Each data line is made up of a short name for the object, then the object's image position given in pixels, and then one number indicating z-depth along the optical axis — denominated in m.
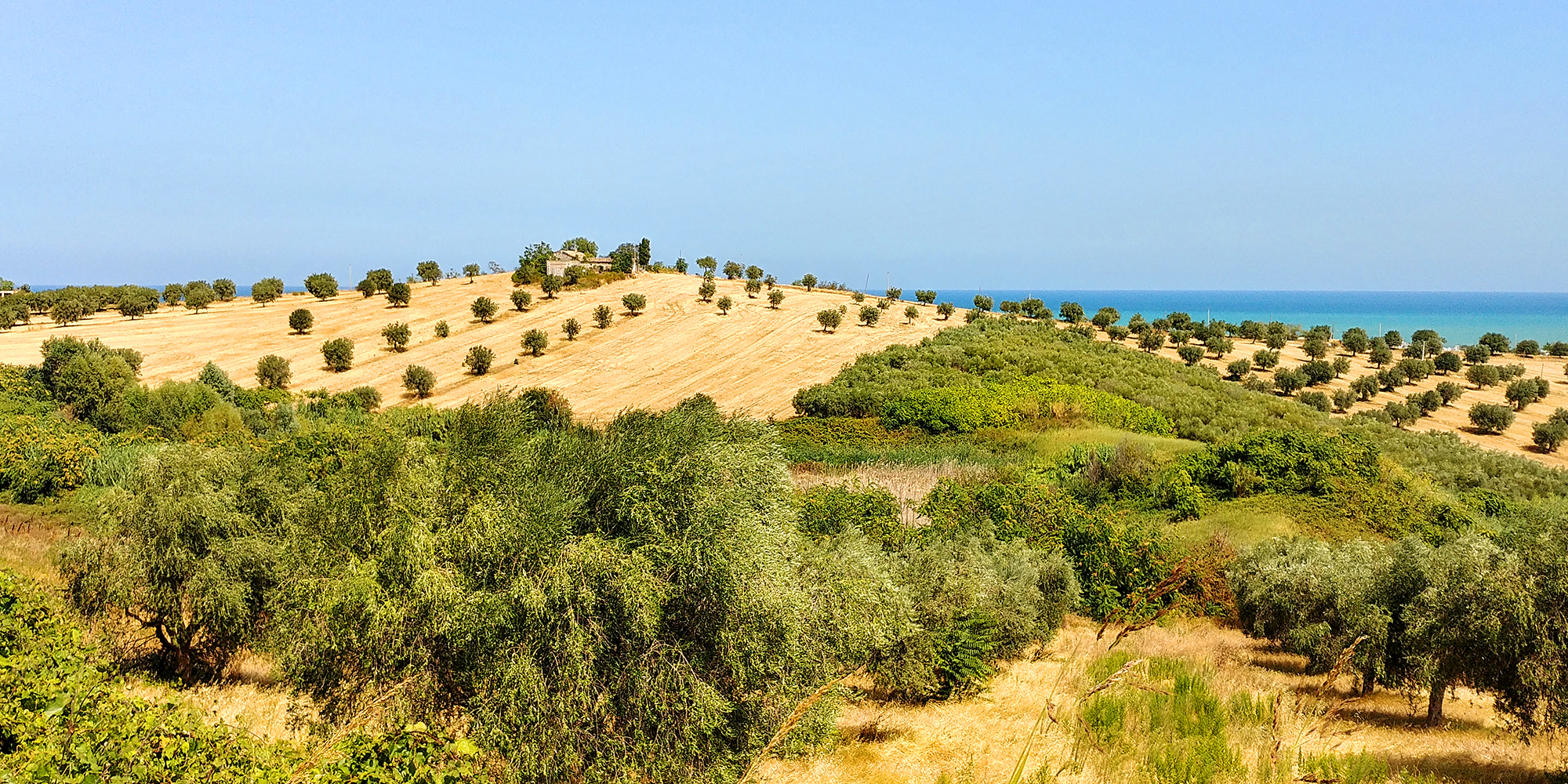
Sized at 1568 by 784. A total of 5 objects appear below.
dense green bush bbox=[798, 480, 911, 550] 26.53
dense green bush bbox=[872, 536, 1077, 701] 17.52
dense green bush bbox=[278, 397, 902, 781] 11.28
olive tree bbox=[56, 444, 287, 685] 15.50
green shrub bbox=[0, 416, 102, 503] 30.72
